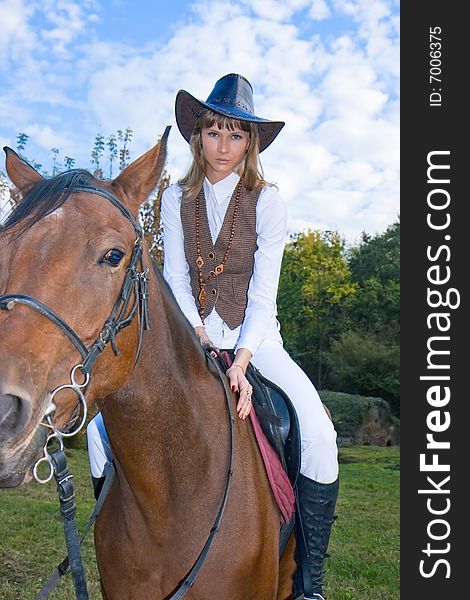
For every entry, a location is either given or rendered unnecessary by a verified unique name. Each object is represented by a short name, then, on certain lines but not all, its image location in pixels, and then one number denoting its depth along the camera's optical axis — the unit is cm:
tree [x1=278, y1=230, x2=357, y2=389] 3178
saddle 301
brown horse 185
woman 323
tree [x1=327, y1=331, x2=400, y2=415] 2547
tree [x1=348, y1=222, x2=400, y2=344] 3167
